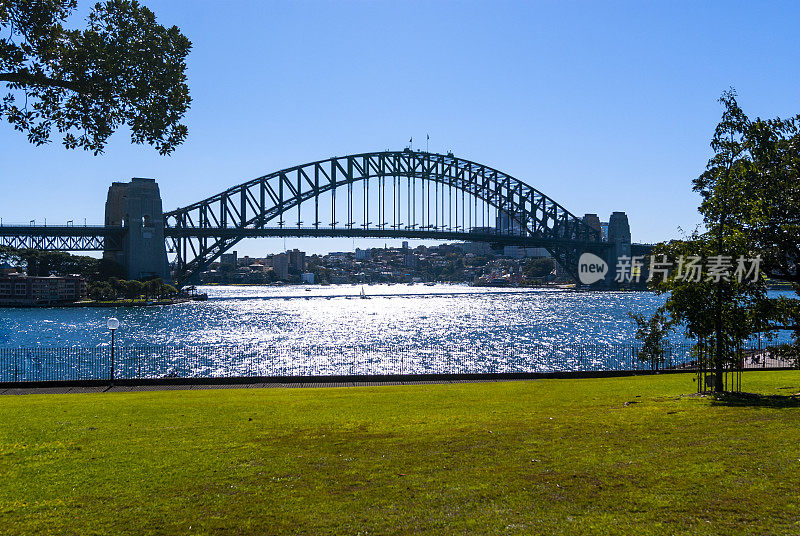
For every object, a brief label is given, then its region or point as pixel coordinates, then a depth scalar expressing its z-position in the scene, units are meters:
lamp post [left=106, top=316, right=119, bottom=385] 25.73
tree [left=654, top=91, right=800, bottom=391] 17.80
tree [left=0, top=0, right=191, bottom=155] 10.50
